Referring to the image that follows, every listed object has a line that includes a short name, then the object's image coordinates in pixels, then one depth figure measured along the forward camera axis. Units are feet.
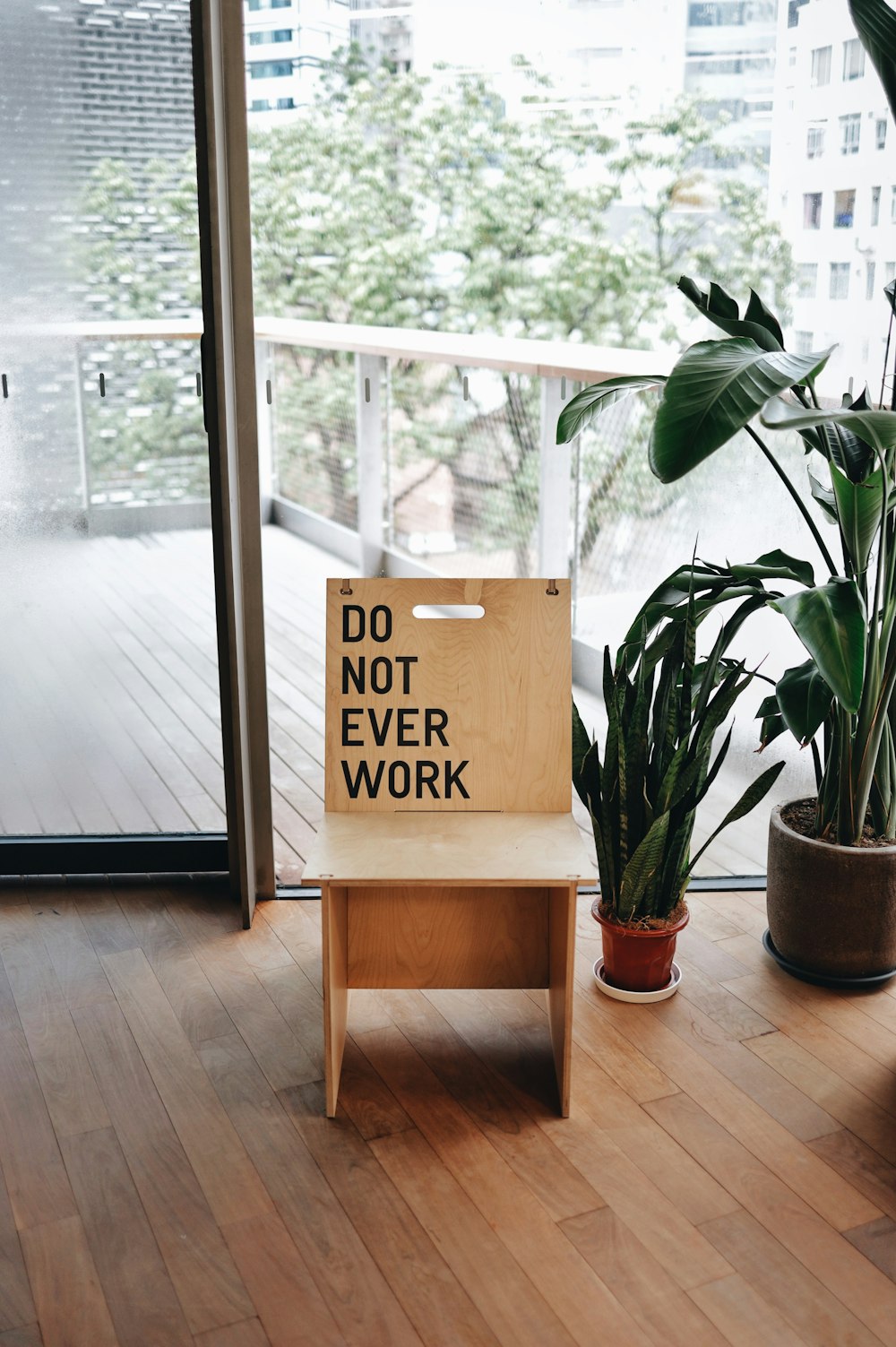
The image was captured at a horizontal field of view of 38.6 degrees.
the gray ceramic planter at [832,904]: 7.84
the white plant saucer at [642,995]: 7.94
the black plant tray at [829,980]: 8.10
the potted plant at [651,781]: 7.35
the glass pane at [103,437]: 8.36
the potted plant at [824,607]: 5.74
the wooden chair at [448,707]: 7.25
